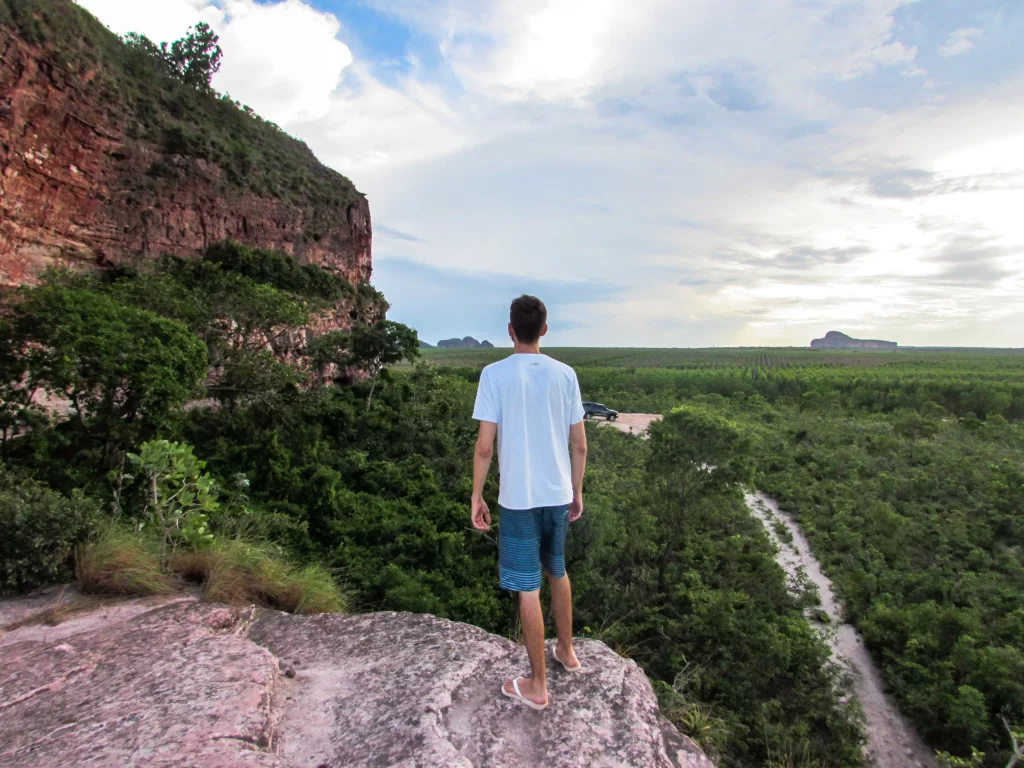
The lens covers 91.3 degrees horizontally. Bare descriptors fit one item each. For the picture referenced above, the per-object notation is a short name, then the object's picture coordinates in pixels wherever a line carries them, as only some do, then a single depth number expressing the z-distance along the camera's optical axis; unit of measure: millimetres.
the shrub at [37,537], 3332
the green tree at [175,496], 4082
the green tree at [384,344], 17562
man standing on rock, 2543
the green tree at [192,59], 21312
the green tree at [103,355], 6980
